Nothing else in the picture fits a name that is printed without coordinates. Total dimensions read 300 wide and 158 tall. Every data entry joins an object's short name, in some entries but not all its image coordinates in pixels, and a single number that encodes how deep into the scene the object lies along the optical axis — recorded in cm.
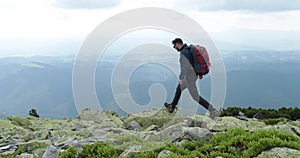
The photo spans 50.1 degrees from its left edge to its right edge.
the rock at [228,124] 1242
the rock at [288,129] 1079
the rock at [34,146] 1173
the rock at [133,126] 1683
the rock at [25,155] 1061
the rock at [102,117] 1869
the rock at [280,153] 800
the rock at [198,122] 1301
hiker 1324
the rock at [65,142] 1113
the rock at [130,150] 919
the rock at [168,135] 1055
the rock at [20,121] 1930
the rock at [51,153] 960
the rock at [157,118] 1588
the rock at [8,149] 1217
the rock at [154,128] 1424
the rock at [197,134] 1016
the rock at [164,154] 874
